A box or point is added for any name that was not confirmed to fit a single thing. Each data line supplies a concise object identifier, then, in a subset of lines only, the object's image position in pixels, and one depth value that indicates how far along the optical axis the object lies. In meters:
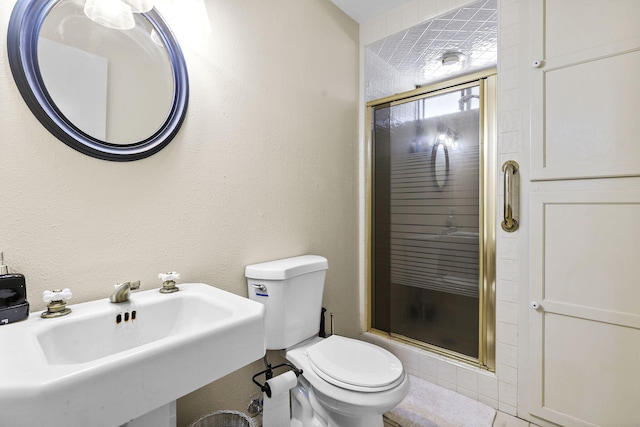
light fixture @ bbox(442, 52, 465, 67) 1.94
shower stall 1.72
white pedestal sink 0.49
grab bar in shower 1.56
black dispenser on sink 0.75
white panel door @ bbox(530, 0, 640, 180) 1.29
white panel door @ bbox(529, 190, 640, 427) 1.31
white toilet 1.12
